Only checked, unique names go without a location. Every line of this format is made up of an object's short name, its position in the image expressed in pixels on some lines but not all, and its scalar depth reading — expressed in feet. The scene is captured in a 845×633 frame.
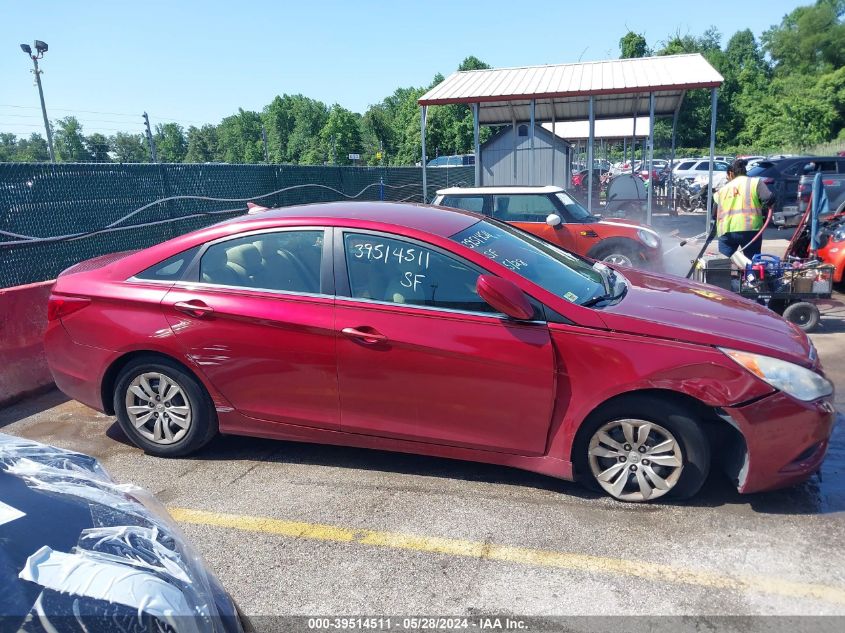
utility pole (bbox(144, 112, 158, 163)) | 61.88
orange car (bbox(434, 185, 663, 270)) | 30.86
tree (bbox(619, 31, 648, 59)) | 165.68
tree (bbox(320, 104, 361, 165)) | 249.34
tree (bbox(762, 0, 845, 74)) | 207.10
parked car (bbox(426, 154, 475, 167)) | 103.65
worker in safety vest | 26.25
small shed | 52.21
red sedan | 11.26
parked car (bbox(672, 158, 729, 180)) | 89.61
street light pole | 78.23
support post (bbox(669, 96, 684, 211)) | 59.18
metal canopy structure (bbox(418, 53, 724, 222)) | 43.68
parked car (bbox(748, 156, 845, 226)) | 53.95
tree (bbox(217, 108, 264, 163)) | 312.50
